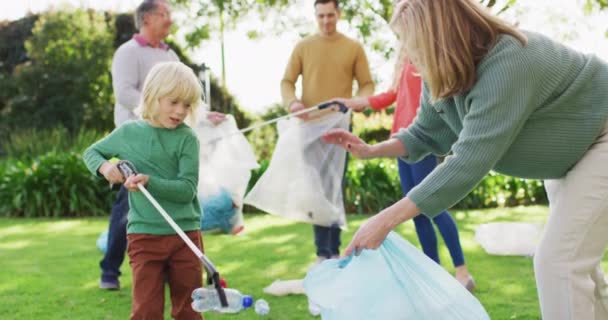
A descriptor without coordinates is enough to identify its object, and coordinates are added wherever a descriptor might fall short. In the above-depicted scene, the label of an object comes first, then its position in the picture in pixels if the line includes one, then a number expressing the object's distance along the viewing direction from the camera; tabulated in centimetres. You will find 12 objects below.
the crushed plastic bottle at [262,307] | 289
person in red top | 370
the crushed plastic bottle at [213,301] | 244
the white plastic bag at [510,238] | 490
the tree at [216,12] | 1174
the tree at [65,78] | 1262
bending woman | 196
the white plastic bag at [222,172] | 406
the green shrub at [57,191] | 769
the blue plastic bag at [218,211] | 405
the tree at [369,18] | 1056
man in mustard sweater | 437
